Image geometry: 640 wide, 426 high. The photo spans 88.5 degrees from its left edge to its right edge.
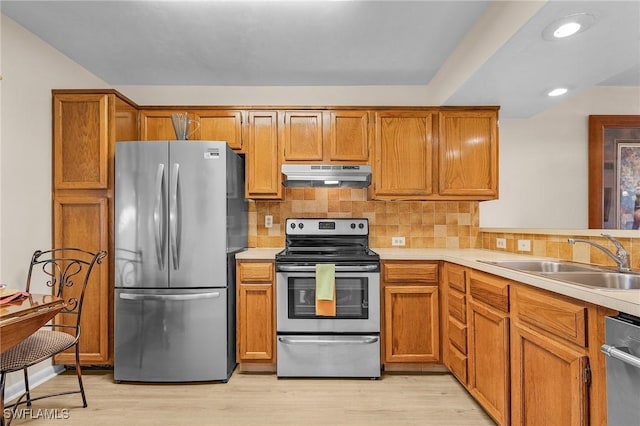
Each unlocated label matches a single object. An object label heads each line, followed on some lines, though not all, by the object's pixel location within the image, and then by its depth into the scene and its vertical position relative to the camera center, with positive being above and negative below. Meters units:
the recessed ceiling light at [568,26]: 1.59 +0.95
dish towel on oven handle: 2.45 -0.58
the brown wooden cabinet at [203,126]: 2.96 +0.82
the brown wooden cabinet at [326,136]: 2.97 +0.71
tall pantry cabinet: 2.51 +0.18
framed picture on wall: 2.86 +0.27
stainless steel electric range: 2.49 -0.81
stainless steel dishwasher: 0.97 -0.47
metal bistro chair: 1.72 -0.72
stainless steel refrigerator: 2.40 -0.35
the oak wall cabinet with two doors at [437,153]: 2.95 +0.55
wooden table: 1.35 -0.44
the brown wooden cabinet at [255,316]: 2.57 -0.79
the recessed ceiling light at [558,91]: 2.52 +0.96
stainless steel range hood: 2.79 +0.36
